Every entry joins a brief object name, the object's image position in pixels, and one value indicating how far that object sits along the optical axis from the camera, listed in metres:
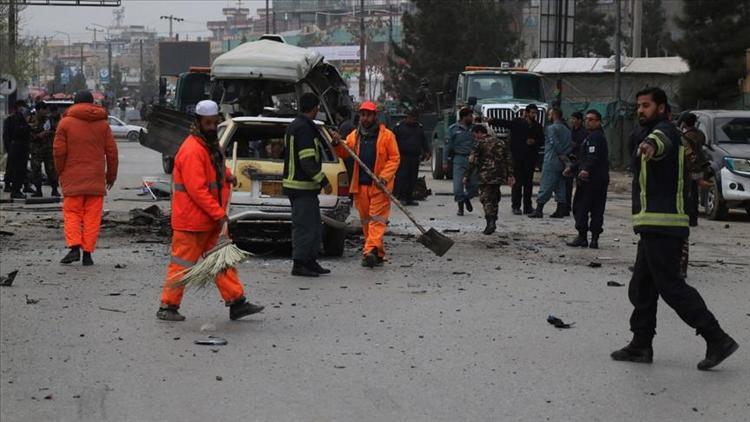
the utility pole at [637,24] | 43.22
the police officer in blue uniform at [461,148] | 20.77
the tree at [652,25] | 74.81
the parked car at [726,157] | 20.12
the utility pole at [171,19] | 128.73
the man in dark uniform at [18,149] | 22.28
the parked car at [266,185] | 13.69
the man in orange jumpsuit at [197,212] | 9.80
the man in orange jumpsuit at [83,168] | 13.16
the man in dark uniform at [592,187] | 15.62
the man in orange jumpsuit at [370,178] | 13.47
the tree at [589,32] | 77.44
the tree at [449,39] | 59.44
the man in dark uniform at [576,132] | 20.05
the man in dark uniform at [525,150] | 21.09
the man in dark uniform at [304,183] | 12.44
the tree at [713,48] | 37.00
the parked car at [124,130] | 65.38
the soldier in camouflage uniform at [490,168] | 17.62
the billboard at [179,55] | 91.94
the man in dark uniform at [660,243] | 8.33
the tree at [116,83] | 161.89
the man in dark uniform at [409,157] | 21.98
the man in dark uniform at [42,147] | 22.97
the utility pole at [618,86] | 38.28
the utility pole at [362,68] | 71.89
